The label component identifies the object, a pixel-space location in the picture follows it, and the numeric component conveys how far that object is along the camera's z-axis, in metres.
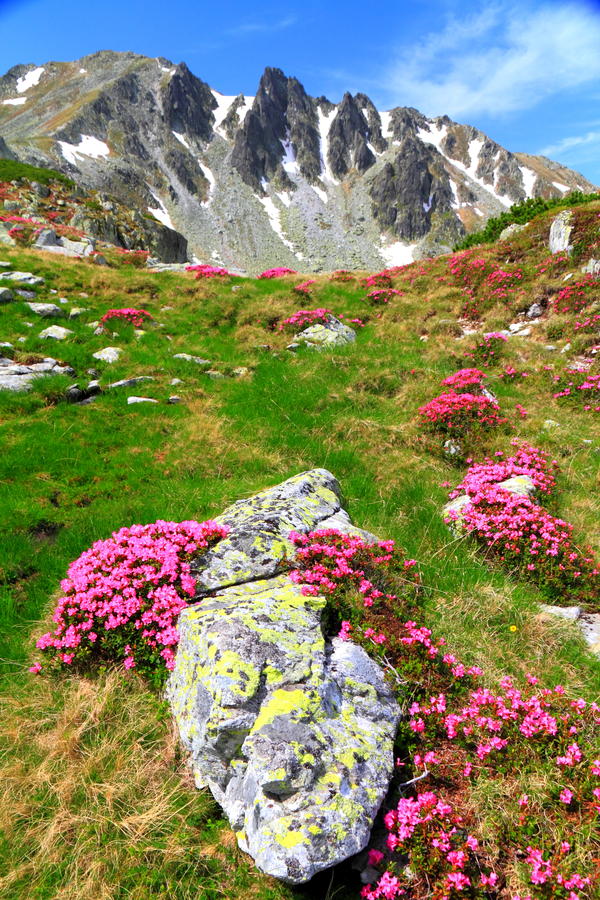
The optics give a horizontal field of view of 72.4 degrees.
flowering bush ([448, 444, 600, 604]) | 6.13
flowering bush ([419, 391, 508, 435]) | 10.30
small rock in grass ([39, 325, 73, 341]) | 13.97
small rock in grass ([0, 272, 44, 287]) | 17.85
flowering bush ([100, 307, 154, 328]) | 16.39
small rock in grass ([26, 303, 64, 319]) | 15.73
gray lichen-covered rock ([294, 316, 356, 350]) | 16.11
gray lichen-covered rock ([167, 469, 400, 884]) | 2.96
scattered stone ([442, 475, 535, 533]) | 7.39
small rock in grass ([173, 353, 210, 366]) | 14.04
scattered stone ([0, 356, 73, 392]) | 10.72
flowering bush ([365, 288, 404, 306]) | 21.19
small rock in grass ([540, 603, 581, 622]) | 5.53
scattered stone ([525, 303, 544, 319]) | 17.69
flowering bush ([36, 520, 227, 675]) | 4.75
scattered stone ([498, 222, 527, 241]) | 24.63
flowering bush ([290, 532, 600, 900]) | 2.95
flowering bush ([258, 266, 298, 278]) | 26.59
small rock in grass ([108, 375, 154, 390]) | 11.73
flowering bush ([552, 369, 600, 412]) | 11.87
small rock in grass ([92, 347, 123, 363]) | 13.44
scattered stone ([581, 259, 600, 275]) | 17.33
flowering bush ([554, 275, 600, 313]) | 16.39
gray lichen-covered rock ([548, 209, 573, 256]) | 19.48
